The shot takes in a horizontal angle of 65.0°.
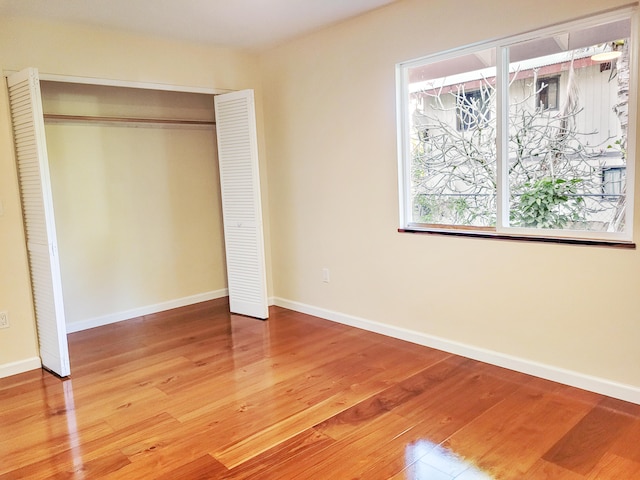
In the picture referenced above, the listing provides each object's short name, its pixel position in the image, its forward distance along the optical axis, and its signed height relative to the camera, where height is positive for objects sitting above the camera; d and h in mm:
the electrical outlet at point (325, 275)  4357 -779
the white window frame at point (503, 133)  2535 +267
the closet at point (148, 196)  4258 -31
